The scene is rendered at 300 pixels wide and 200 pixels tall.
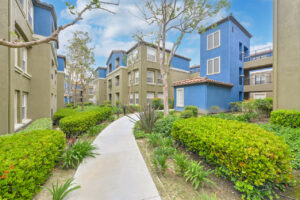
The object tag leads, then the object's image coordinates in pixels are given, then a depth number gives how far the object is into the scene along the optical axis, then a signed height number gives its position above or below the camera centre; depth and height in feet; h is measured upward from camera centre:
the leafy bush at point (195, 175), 8.50 -5.48
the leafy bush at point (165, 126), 18.37 -4.15
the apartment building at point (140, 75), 60.95 +14.05
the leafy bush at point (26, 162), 6.03 -3.73
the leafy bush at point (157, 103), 58.90 -1.65
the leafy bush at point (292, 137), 10.99 -4.54
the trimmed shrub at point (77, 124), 19.72 -4.19
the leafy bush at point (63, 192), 7.21 -5.69
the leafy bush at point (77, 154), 11.35 -5.42
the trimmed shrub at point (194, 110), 34.54 -2.98
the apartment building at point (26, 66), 17.24 +6.71
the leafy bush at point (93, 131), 20.45 -5.44
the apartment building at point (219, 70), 40.88 +12.46
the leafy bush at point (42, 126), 17.92 -4.03
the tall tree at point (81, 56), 51.75 +19.23
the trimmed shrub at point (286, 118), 18.57 -2.95
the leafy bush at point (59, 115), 33.41 -4.33
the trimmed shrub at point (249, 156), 7.19 -3.68
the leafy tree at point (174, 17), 25.55 +18.21
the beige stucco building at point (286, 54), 20.92 +8.19
